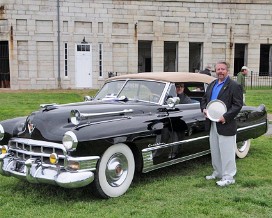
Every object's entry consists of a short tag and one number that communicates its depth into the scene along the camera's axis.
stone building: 23.11
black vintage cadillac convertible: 4.56
